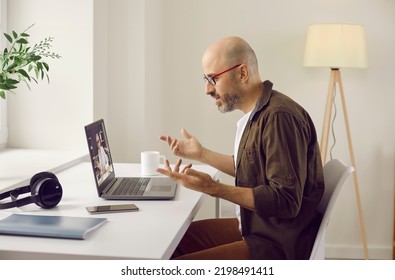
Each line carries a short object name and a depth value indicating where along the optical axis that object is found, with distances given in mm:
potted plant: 2191
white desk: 1467
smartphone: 1854
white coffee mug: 2482
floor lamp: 3418
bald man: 1823
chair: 1846
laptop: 2051
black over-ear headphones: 1871
